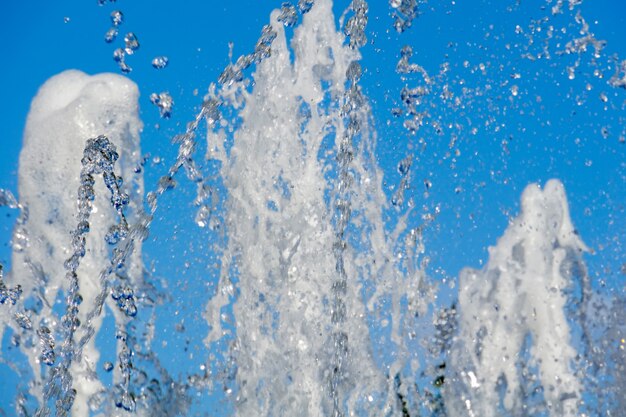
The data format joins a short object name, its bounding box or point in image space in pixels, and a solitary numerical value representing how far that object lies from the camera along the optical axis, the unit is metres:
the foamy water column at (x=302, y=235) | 4.70
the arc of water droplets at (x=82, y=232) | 4.05
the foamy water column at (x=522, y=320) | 5.24
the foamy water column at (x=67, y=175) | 6.29
